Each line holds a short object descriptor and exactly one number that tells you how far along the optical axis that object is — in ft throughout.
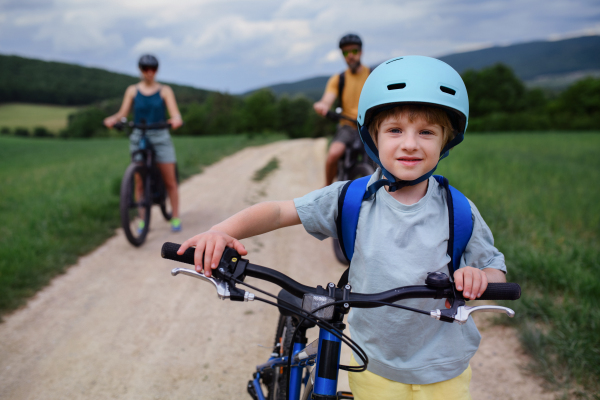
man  15.55
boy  4.69
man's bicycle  14.79
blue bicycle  3.67
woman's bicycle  15.70
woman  16.74
